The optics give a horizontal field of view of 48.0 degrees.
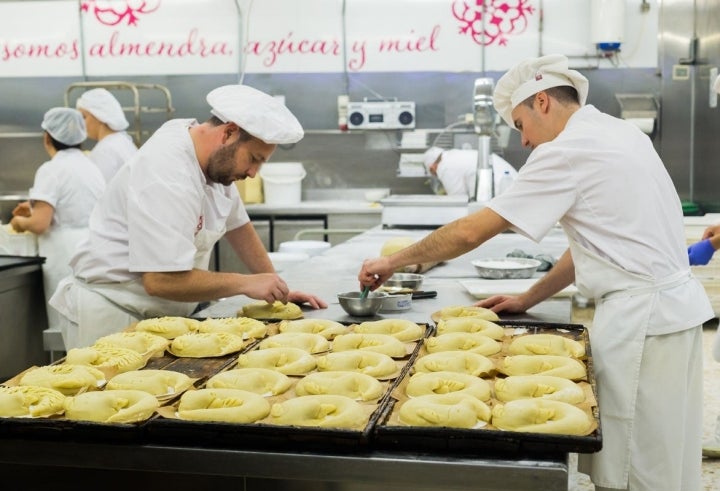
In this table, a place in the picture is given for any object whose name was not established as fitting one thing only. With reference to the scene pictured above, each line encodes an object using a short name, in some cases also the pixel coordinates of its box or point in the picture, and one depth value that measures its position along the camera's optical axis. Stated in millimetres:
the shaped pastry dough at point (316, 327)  2264
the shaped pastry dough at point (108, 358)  1918
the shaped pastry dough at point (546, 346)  2039
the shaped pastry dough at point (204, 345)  2061
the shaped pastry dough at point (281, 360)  1911
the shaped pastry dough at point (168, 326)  2246
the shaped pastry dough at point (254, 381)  1771
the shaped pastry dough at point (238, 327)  2252
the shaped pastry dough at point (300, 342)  2102
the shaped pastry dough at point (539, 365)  1857
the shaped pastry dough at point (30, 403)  1578
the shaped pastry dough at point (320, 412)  1511
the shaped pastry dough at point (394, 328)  2221
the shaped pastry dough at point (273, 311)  2518
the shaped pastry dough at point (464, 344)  2051
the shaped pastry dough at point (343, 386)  1713
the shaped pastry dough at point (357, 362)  1889
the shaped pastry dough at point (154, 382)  1738
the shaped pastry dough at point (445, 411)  1489
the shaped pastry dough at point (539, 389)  1662
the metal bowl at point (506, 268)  3203
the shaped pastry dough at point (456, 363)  1878
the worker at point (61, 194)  4578
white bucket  6898
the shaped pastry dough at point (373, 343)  2023
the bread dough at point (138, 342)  2094
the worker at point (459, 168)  5922
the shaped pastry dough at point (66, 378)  1748
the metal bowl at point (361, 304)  2557
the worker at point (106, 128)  5559
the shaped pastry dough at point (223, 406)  1545
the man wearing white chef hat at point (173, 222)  2473
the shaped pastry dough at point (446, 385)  1697
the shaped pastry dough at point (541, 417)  1477
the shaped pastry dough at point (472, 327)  2219
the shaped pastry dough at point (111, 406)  1545
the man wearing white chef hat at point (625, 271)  2164
